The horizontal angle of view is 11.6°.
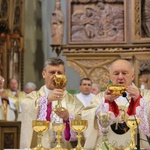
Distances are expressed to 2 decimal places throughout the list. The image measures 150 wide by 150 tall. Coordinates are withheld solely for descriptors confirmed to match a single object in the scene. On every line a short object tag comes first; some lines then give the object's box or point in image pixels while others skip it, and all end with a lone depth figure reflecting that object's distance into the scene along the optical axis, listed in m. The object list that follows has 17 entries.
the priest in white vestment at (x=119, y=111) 7.05
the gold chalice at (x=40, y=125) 6.20
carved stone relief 18.39
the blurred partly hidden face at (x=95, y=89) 16.25
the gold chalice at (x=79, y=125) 6.22
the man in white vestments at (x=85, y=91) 15.41
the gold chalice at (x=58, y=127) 6.34
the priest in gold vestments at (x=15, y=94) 15.80
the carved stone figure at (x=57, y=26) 18.41
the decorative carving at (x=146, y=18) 18.35
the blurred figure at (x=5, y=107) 14.68
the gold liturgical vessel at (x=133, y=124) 6.24
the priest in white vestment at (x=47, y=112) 7.52
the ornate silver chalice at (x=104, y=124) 6.24
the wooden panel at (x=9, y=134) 11.95
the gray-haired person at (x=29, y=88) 17.23
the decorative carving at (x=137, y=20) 17.95
